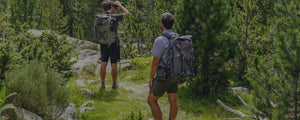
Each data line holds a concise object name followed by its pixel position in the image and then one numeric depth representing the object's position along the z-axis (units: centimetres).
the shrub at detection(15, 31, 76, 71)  582
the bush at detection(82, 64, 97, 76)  980
